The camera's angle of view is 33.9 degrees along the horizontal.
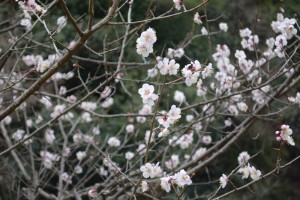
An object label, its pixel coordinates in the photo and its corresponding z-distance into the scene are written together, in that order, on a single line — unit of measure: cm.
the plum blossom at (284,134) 213
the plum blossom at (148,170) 204
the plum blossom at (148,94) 199
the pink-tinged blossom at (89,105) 420
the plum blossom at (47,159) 357
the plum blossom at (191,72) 198
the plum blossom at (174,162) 385
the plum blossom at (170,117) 197
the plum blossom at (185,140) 385
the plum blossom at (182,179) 197
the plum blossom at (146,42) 197
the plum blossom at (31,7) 226
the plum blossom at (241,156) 342
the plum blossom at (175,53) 347
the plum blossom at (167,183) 200
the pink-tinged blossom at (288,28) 266
